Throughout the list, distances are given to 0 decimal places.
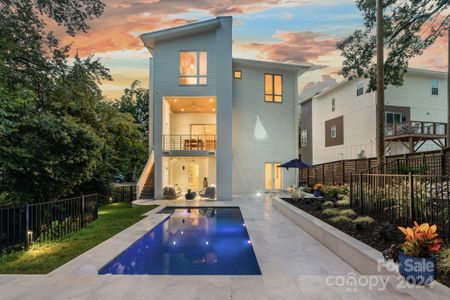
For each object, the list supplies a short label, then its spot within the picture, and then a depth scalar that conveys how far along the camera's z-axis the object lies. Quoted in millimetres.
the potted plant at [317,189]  14363
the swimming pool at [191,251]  5590
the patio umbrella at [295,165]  16144
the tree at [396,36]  13953
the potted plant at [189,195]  16641
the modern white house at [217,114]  16828
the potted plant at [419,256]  3943
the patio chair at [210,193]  16766
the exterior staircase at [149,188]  17531
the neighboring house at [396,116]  20000
